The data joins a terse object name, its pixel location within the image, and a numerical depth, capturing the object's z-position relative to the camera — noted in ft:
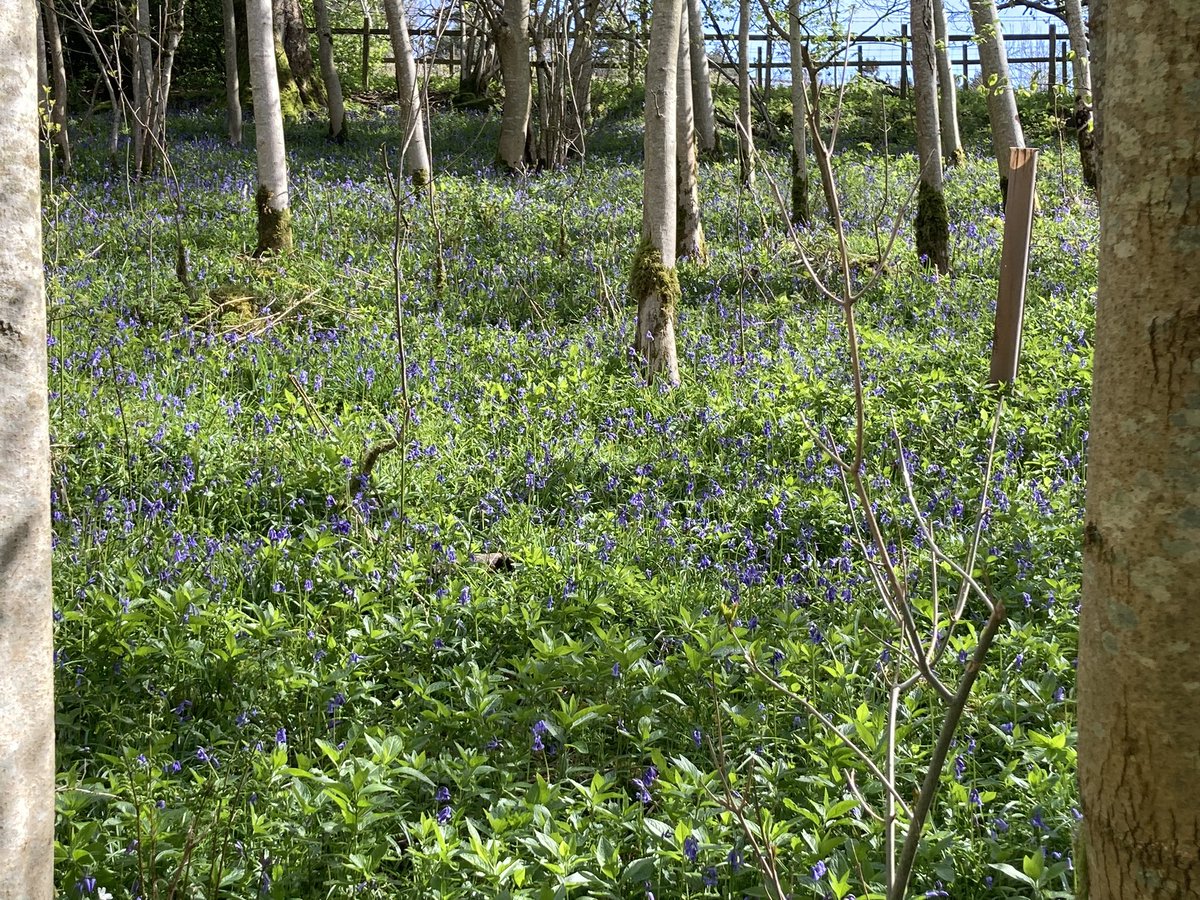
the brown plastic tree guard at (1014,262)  21.68
